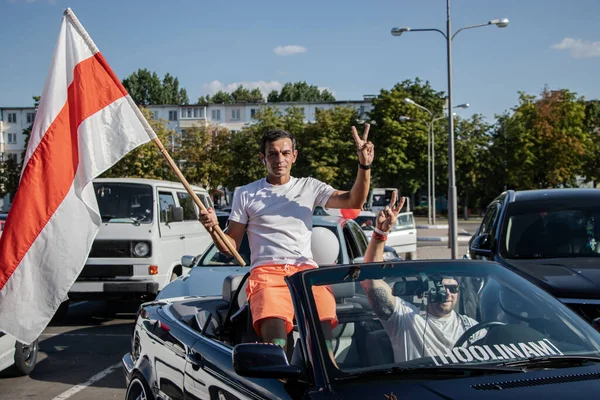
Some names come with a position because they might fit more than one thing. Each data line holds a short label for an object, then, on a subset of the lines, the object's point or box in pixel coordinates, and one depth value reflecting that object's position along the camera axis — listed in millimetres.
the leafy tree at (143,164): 42219
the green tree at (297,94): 139512
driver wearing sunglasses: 3240
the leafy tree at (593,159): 61238
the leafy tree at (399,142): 58656
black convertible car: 2840
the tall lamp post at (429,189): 50175
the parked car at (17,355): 6875
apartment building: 105438
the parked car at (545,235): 6625
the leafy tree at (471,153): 63469
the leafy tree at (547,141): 57969
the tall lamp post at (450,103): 22031
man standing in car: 4238
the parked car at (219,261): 7836
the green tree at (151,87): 130750
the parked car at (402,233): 22078
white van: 10836
